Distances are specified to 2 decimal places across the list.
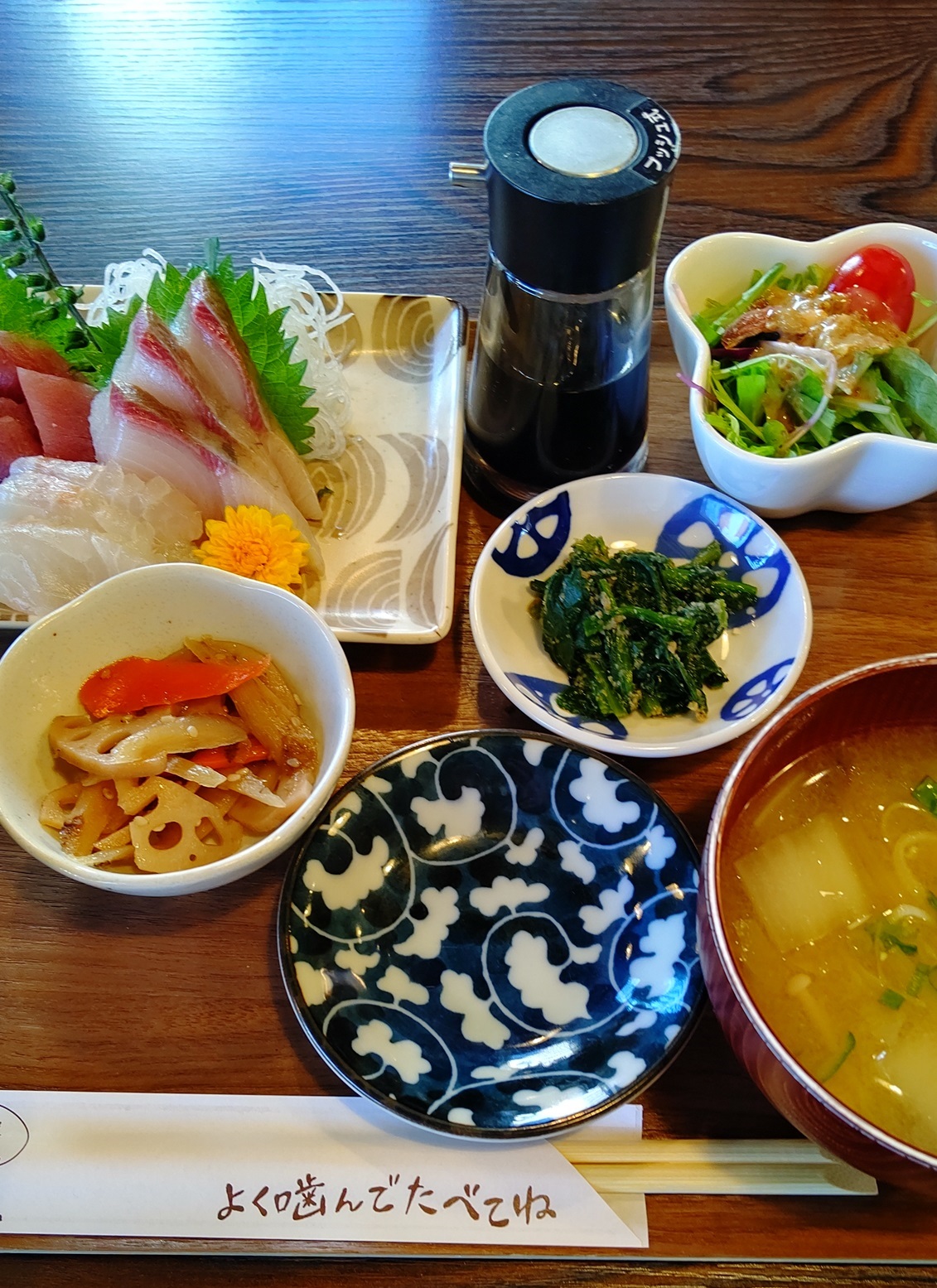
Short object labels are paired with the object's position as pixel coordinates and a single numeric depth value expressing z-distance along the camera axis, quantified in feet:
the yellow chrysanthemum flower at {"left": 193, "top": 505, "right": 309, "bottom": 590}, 1.28
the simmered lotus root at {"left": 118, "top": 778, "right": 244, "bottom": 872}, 1.07
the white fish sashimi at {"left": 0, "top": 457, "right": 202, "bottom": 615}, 1.21
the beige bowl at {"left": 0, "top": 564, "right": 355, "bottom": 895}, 1.04
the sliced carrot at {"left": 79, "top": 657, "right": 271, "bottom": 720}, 1.14
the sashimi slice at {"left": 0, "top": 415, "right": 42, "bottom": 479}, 1.32
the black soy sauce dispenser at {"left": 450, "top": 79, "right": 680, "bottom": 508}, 1.11
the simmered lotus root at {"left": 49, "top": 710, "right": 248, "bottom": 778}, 1.10
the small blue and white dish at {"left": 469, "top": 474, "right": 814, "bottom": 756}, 1.18
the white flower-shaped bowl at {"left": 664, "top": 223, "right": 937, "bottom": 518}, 1.26
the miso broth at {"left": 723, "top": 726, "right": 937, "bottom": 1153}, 0.94
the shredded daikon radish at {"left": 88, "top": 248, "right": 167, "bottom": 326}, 1.50
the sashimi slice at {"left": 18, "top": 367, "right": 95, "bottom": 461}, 1.31
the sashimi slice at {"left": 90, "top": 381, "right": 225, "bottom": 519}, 1.25
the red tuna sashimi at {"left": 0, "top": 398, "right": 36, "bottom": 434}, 1.34
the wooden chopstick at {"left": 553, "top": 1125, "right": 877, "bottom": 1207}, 0.98
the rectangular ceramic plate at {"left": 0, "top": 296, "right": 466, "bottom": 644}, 1.30
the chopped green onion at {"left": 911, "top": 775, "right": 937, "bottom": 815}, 1.05
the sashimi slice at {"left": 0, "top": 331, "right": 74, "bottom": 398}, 1.33
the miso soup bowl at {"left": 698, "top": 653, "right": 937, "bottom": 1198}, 0.86
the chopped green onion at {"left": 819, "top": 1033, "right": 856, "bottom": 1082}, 0.93
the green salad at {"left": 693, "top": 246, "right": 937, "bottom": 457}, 1.34
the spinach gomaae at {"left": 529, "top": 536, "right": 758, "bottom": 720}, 1.21
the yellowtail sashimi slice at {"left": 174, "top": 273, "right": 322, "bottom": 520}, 1.30
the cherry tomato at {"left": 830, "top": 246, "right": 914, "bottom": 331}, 1.39
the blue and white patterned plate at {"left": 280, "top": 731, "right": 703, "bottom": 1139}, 1.01
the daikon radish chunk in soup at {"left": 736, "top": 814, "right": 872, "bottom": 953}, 1.00
